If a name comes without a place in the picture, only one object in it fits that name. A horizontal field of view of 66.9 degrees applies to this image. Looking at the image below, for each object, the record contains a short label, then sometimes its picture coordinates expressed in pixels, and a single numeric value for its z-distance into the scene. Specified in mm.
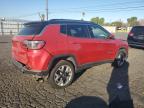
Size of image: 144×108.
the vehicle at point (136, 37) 7133
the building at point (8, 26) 17237
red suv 2697
